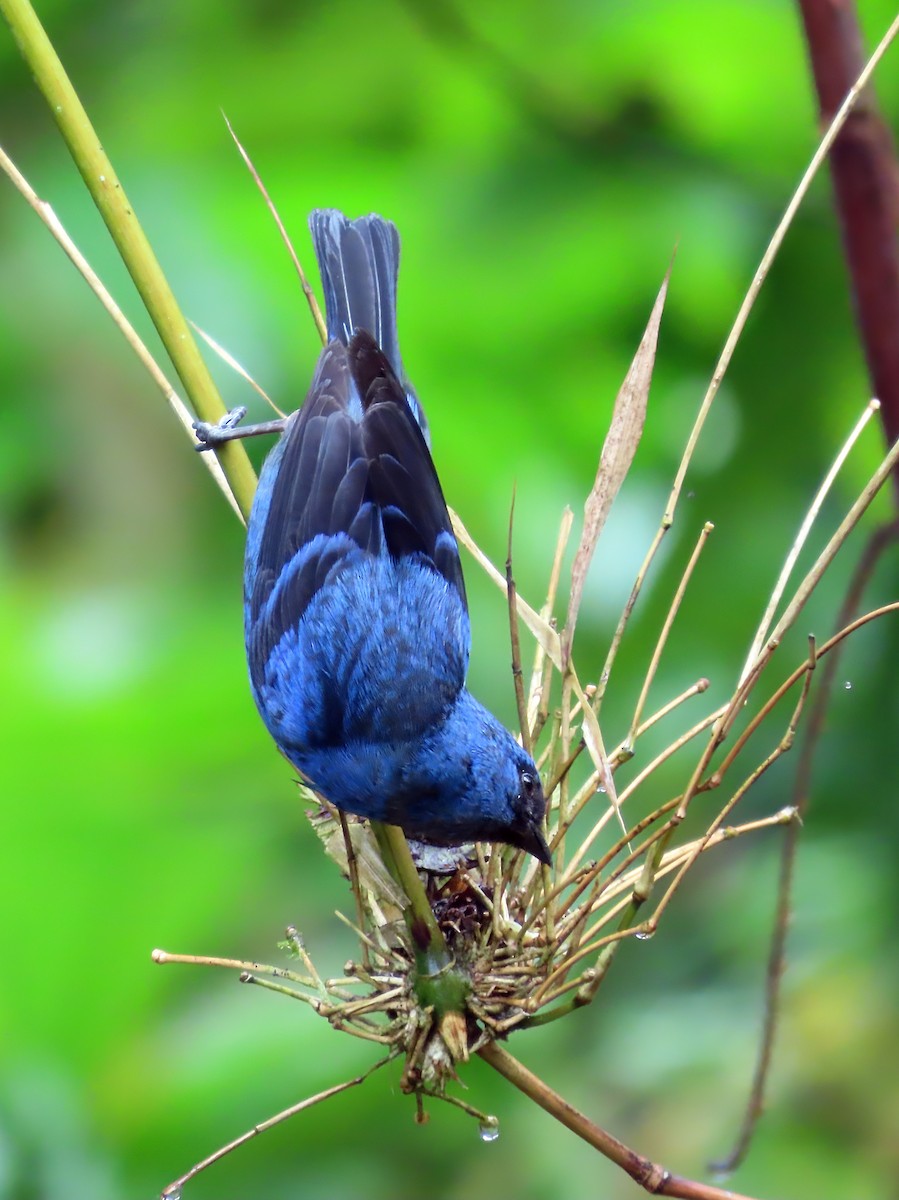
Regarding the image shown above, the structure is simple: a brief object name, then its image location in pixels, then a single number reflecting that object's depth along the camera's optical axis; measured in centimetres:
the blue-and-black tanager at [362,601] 562
